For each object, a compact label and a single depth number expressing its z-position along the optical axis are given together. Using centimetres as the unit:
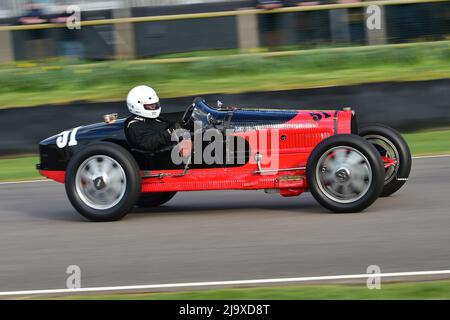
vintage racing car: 1598
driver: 1680
